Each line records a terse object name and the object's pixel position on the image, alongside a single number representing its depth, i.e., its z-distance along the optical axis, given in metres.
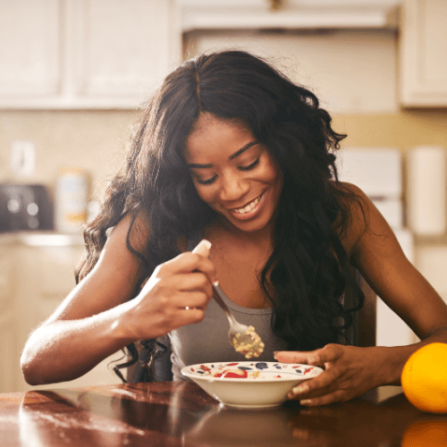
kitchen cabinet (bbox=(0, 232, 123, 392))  2.58
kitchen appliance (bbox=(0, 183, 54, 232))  3.04
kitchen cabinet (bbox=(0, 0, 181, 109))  2.83
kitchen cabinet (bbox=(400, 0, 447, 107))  2.74
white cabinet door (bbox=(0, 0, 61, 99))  2.87
